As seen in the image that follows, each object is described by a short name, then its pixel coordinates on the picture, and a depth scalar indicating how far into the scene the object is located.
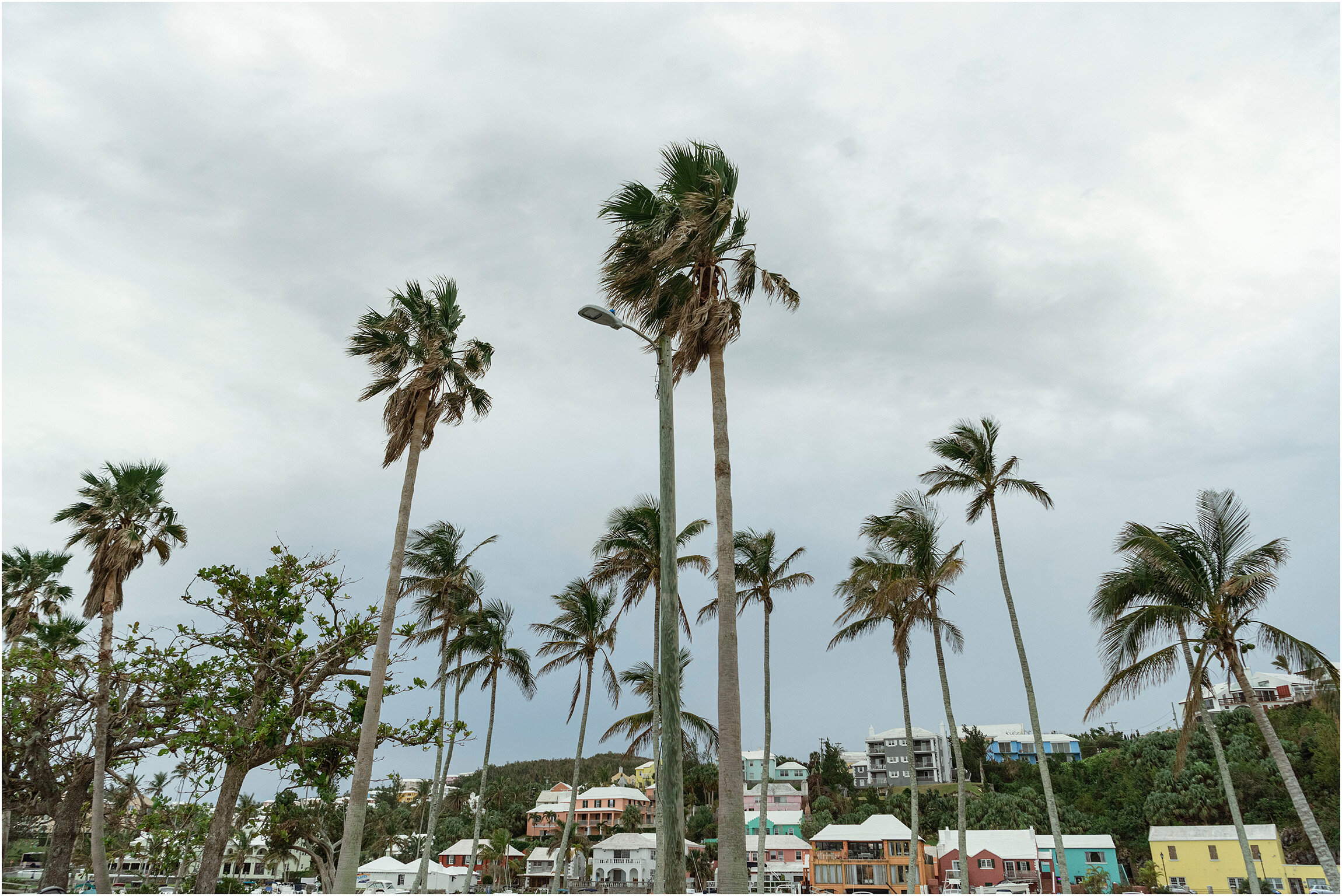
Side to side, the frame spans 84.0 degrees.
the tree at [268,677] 20.42
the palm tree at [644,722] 34.97
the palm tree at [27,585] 31.92
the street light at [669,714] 9.77
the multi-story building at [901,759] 106.31
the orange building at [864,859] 54.09
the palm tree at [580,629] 37.88
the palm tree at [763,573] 36.19
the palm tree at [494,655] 40.56
